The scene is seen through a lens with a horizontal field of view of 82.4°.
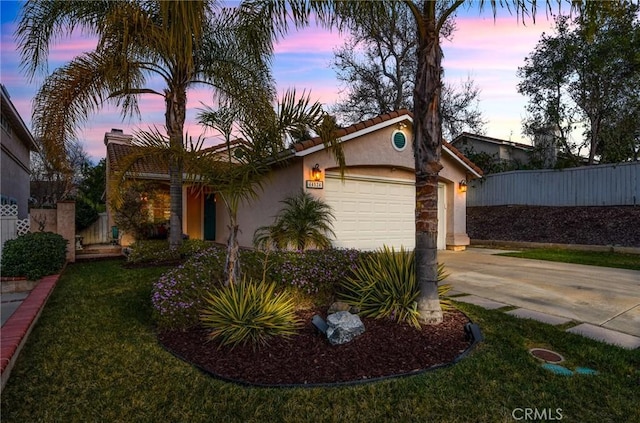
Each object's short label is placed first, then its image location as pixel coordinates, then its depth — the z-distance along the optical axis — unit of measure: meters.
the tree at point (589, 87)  13.89
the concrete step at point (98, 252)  11.00
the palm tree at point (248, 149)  4.92
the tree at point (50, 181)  25.11
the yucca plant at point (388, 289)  4.62
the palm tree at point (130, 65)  6.55
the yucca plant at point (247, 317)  4.00
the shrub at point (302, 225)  9.26
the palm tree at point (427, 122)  4.50
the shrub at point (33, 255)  7.46
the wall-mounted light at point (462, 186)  13.30
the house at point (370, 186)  10.13
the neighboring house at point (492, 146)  22.53
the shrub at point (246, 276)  4.52
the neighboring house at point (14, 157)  12.60
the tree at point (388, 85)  20.66
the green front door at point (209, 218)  15.62
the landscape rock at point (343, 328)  3.97
